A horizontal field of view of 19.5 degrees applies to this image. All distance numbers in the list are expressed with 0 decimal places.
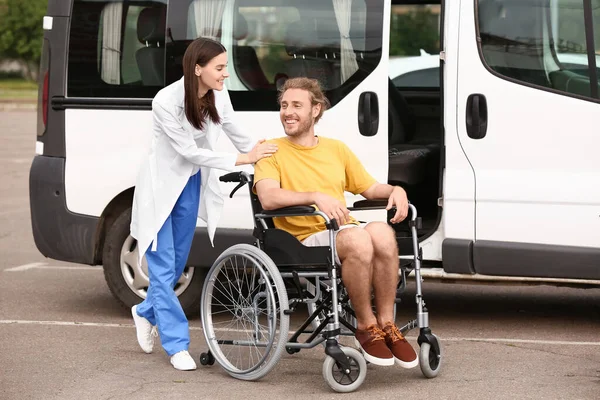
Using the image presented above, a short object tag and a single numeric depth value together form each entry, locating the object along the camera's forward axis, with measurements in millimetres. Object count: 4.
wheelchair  7648
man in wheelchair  7725
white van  9164
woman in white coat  8300
